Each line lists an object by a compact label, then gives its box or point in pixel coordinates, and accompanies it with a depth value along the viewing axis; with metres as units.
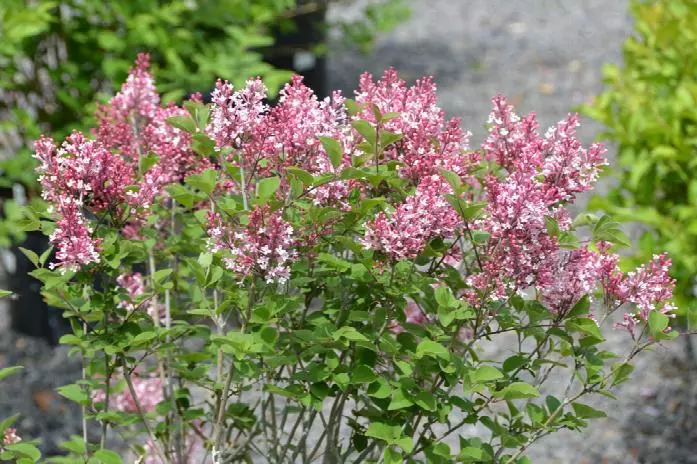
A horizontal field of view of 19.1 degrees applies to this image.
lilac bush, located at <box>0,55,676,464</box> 3.98
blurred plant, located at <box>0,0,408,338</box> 8.87
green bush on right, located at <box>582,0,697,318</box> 8.09
